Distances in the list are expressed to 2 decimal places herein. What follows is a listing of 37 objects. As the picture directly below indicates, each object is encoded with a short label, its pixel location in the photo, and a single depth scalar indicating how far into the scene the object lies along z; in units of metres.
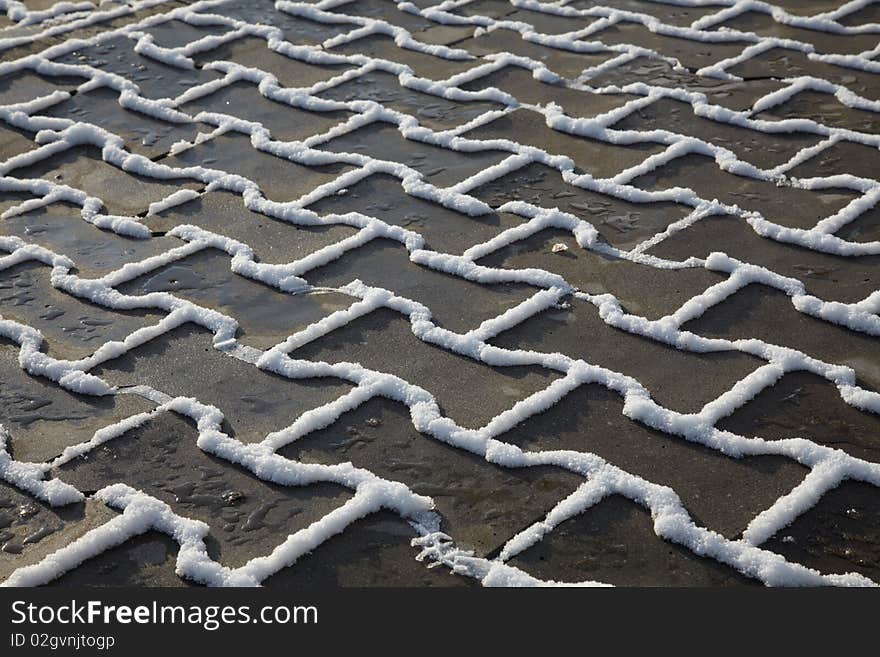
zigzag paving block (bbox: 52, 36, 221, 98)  3.51
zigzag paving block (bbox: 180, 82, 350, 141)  3.23
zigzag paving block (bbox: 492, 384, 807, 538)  1.94
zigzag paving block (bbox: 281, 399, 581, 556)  1.93
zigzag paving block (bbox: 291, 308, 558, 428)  2.21
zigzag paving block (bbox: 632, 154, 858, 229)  2.74
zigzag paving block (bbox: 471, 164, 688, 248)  2.72
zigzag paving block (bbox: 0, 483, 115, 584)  1.91
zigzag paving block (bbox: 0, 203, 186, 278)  2.72
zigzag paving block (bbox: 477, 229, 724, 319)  2.47
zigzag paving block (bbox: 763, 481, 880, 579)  1.82
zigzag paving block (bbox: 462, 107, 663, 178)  2.99
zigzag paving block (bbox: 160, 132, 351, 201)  2.97
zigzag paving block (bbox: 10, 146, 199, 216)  2.97
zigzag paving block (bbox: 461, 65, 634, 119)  3.26
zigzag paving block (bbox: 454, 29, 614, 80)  3.50
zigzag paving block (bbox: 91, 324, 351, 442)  2.20
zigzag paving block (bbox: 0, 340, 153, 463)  2.15
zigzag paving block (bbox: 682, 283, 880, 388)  2.28
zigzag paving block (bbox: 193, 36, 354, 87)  3.51
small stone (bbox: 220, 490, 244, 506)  2.00
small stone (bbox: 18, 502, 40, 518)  2.00
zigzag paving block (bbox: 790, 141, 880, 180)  2.88
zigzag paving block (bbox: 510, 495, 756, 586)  1.82
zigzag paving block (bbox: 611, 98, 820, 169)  2.98
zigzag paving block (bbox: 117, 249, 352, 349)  2.45
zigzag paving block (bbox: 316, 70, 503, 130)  3.25
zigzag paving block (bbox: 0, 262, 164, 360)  2.44
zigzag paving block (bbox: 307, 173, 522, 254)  2.74
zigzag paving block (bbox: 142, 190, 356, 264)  2.72
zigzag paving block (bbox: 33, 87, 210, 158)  3.22
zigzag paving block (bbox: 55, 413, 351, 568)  1.93
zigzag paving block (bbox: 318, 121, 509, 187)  2.99
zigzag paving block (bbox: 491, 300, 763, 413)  2.21
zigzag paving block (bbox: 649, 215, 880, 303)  2.48
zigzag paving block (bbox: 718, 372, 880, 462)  2.06
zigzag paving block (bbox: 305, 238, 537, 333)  2.47
